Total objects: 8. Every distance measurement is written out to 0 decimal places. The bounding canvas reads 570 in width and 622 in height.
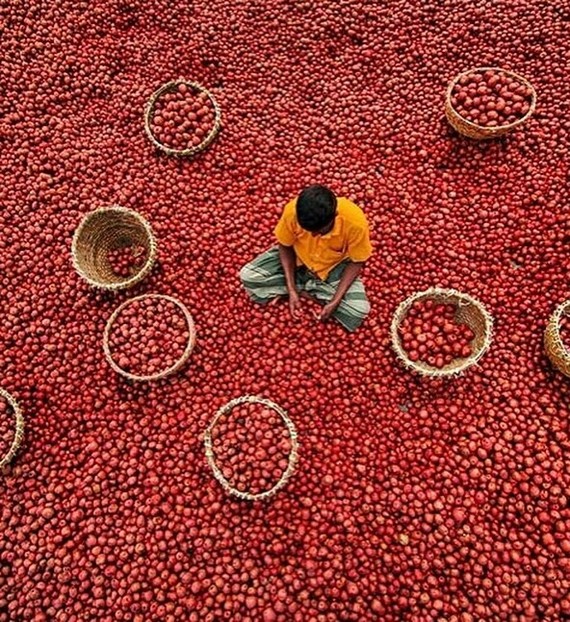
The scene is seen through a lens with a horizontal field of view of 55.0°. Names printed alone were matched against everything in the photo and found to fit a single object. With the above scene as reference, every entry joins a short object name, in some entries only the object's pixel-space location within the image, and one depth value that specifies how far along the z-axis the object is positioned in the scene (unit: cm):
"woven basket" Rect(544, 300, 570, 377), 306
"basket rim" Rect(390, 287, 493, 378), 310
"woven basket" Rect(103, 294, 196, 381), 317
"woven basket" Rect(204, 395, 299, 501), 285
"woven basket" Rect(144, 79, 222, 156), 391
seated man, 266
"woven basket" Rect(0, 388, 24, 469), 309
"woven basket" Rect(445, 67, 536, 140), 368
